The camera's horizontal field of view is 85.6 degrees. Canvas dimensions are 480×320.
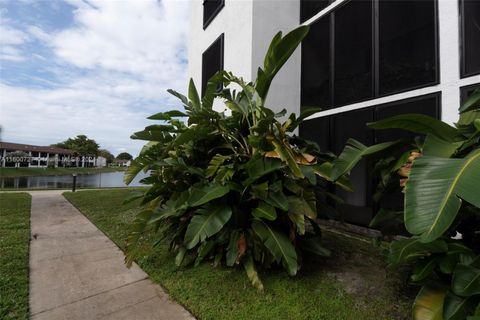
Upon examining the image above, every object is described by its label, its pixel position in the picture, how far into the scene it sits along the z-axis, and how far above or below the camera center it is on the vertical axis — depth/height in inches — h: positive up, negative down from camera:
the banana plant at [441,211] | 61.7 -9.9
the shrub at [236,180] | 116.0 -7.6
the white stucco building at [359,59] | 162.9 +88.1
